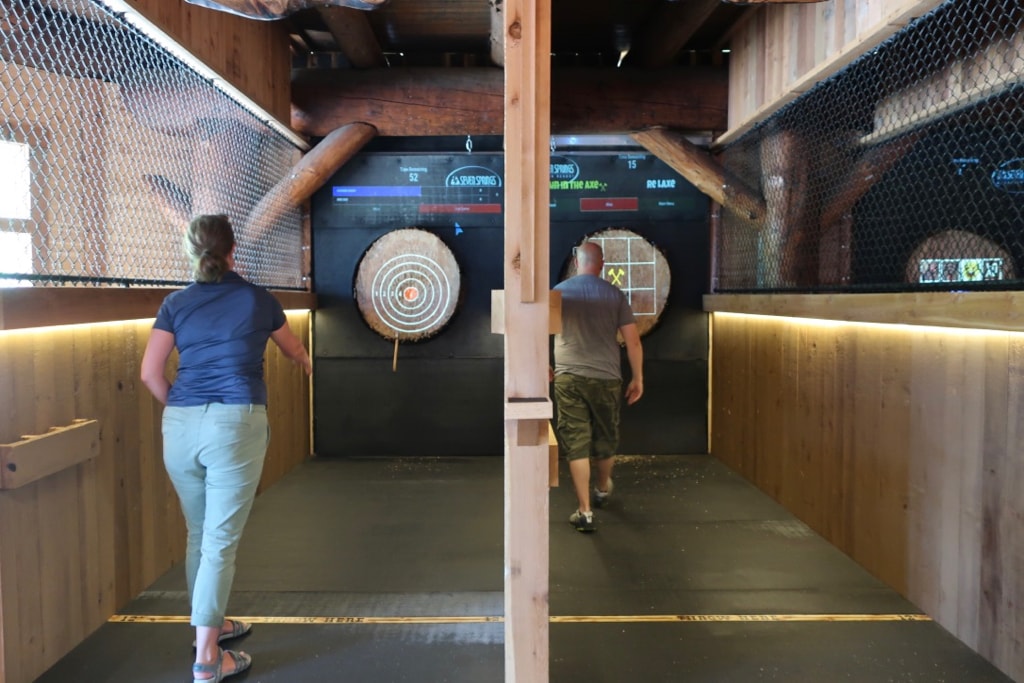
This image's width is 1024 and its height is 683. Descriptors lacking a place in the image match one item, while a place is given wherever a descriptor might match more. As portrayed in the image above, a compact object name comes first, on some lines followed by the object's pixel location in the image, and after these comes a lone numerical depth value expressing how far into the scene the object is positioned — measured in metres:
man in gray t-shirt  3.81
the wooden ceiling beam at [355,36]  4.00
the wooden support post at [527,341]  1.77
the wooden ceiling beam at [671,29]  3.88
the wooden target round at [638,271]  5.21
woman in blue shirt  2.23
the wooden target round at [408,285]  5.16
